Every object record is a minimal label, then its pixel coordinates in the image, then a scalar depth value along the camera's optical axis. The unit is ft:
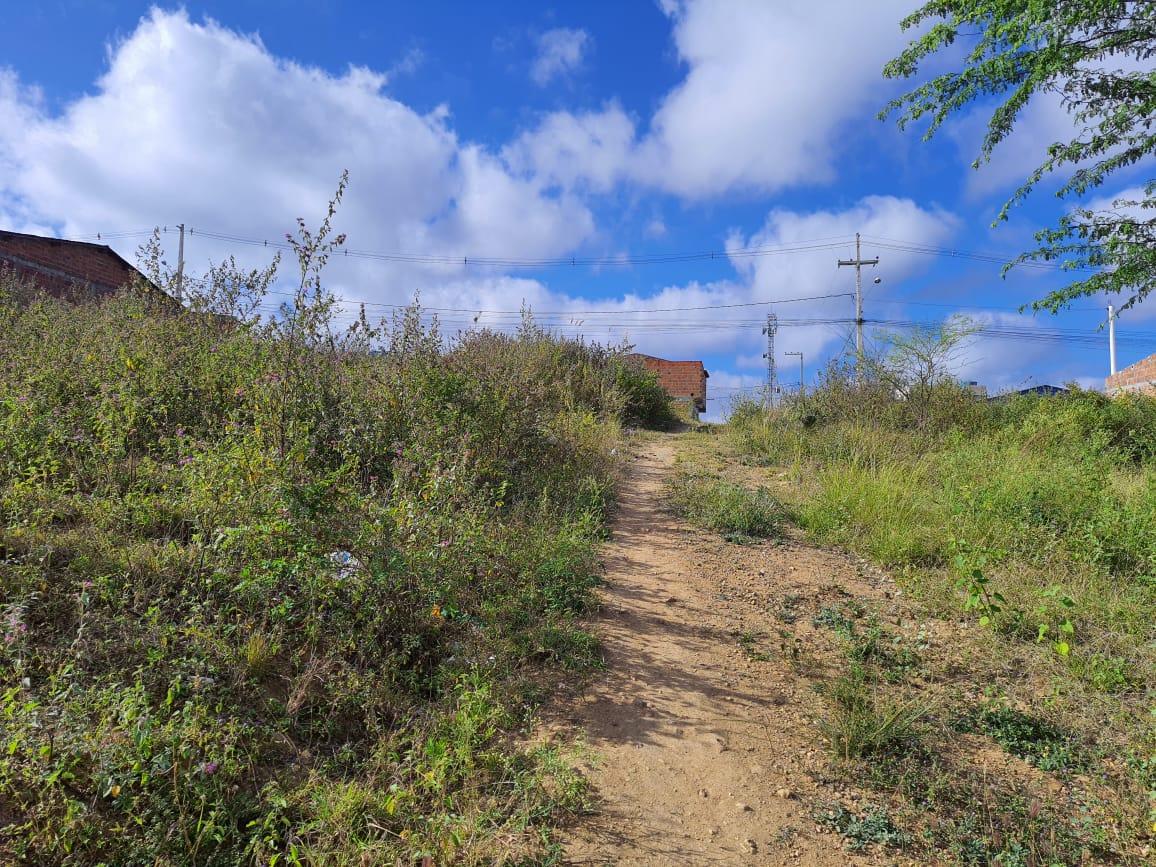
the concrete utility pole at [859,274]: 92.22
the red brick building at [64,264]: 37.55
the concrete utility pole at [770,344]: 126.93
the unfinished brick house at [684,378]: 98.99
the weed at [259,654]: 8.03
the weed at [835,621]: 11.58
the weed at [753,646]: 10.71
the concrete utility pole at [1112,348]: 103.67
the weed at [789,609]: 12.30
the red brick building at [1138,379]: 49.66
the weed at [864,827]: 6.70
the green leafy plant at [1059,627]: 9.09
